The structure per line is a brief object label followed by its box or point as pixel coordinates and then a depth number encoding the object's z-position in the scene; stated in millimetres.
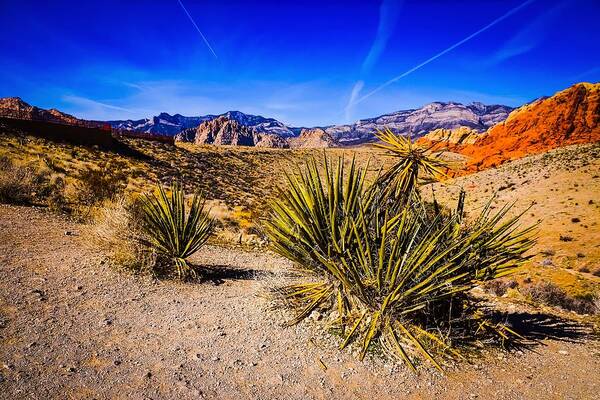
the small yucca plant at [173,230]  6664
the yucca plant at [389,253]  4242
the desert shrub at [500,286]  8398
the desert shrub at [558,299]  7363
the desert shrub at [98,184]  11047
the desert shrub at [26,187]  9203
